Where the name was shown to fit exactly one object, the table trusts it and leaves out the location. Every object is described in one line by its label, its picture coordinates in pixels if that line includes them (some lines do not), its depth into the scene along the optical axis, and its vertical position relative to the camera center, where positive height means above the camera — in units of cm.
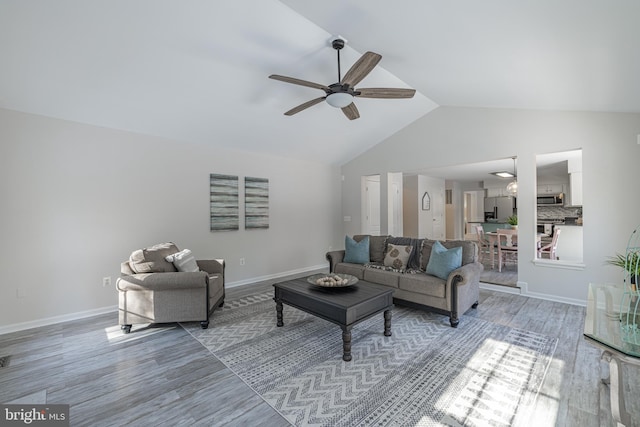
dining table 600 -50
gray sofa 325 -79
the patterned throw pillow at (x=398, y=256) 412 -59
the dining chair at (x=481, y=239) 651 -51
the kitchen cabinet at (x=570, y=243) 552 -51
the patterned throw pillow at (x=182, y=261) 342 -54
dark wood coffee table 255 -85
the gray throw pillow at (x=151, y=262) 322 -53
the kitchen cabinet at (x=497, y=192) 1008 +92
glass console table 146 -66
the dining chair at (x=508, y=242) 564 -51
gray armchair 307 -89
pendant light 612 +63
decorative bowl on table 298 -69
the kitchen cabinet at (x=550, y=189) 850 +87
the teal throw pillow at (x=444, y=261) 342 -55
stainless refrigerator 979 +38
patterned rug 188 -128
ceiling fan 260 +135
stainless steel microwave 829 +53
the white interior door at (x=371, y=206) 684 +27
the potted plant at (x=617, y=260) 309 -53
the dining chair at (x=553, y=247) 519 -56
